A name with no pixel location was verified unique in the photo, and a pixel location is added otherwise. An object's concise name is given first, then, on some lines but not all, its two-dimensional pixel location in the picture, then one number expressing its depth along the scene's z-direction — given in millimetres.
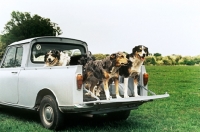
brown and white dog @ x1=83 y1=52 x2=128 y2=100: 5781
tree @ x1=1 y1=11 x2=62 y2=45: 34844
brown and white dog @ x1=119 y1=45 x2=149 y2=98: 6176
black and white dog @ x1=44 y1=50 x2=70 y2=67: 6734
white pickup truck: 5531
